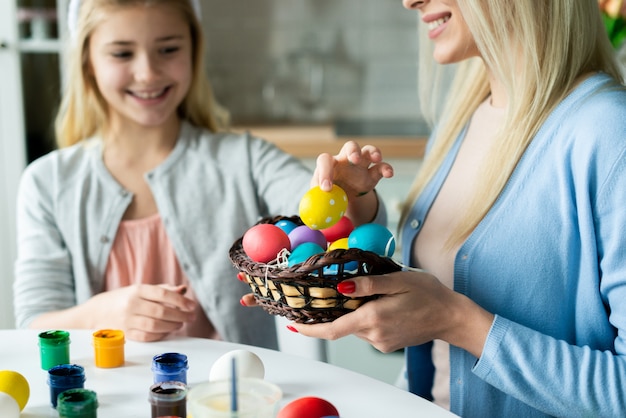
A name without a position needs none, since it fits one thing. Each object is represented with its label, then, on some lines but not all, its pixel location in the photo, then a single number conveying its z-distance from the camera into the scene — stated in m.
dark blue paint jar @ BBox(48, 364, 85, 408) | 1.02
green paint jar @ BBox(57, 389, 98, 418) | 0.94
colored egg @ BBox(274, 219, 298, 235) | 1.29
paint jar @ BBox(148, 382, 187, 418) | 0.94
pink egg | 1.16
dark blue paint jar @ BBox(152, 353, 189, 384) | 1.06
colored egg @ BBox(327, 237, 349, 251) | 1.22
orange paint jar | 1.16
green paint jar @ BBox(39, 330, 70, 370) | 1.15
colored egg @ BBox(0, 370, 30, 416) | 0.99
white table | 1.02
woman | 1.07
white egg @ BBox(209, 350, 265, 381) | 1.07
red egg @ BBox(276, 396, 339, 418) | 0.93
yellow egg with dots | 1.19
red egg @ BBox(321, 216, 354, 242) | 1.31
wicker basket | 0.99
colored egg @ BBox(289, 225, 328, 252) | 1.22
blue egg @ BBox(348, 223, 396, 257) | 1.18
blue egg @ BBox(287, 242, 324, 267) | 1.13
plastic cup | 0.80
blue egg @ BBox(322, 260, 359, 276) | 1.02
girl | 1.67
